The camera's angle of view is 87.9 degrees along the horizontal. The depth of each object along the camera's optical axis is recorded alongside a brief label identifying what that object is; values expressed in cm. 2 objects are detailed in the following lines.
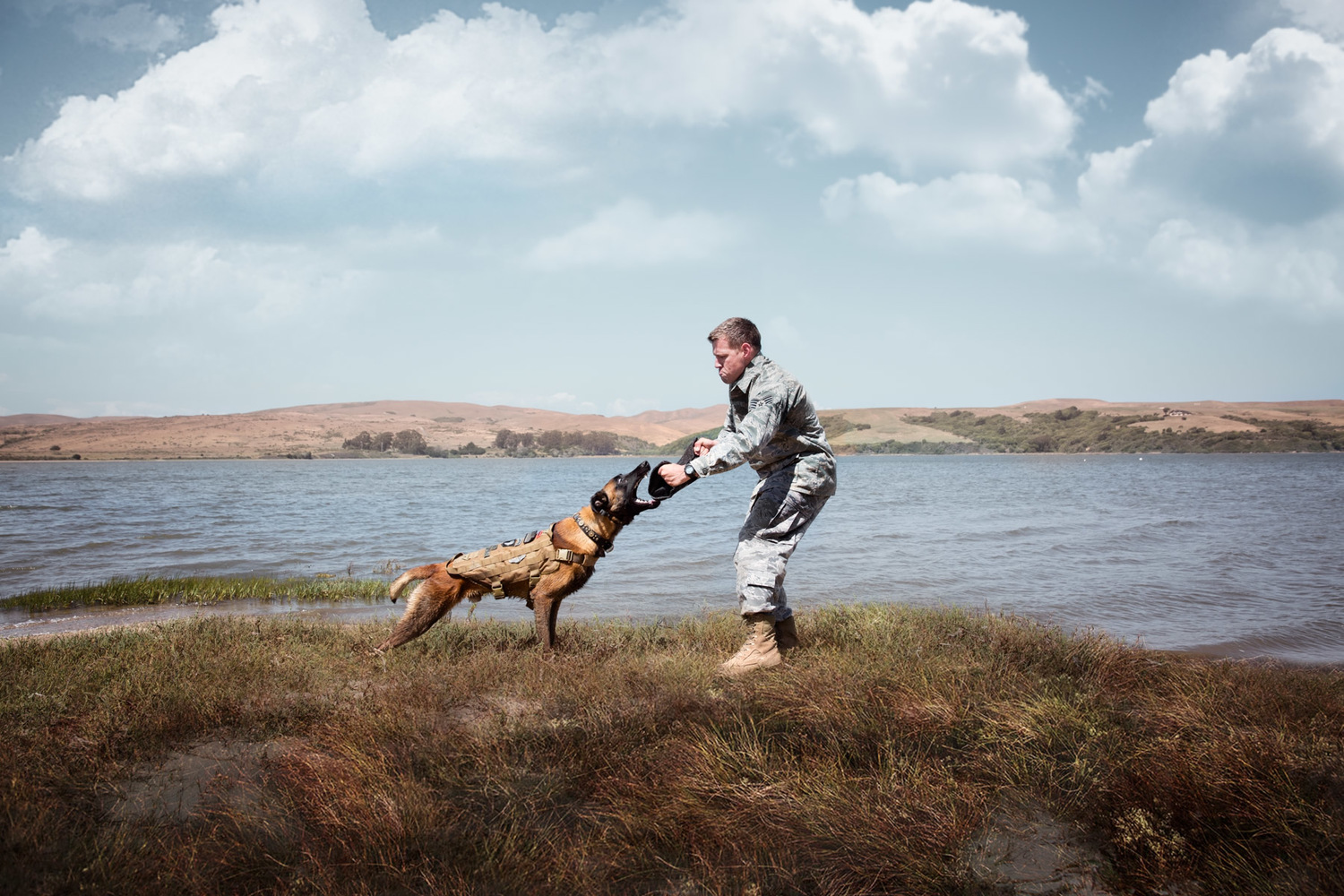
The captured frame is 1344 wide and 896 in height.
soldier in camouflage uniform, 504
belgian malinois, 484
